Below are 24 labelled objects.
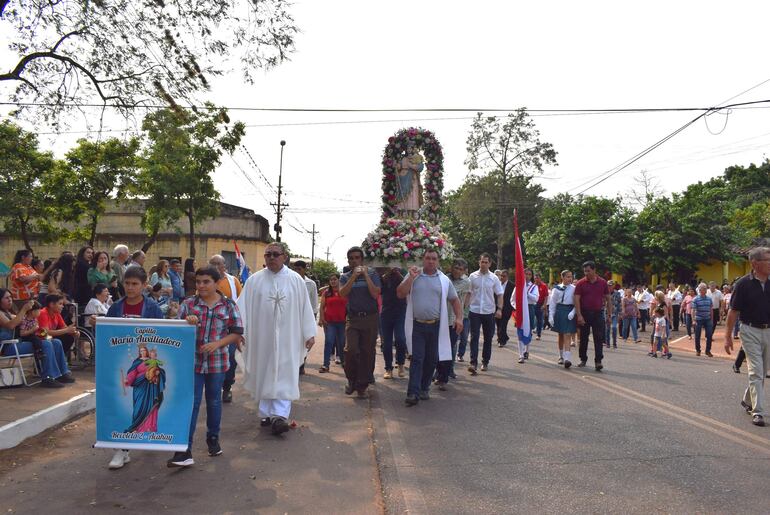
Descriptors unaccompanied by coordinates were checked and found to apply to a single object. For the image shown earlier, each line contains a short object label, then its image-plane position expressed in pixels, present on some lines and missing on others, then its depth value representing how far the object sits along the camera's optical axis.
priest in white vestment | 6.79
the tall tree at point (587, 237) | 33.88
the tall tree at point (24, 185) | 20.34
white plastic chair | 8.19
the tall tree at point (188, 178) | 24.59
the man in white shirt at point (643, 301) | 23.62
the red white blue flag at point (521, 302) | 12.25
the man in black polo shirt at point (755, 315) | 7.55
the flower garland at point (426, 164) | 14.38
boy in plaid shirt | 5.64
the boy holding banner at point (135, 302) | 5.76
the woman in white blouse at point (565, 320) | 12.07
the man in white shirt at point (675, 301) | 23.52
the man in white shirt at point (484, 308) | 11.20
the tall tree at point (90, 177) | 25.12
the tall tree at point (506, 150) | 45.75
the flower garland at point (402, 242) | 11.84
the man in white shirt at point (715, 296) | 20.94
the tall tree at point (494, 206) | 46.50
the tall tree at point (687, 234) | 30.55
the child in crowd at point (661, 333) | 15.55
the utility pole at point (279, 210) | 39.83
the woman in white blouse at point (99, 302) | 10.26
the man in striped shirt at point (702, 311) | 16.25
